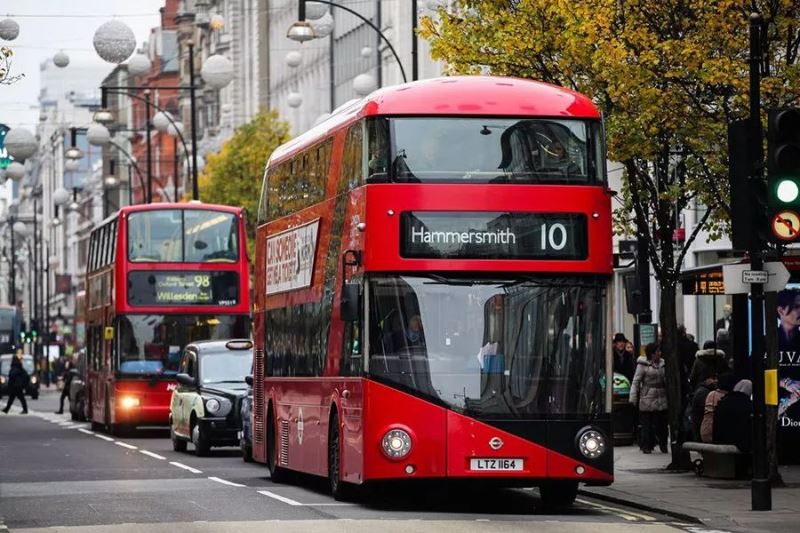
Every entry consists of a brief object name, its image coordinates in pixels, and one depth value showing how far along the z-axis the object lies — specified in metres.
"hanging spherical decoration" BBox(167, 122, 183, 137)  59.37
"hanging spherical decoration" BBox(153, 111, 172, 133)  60.87
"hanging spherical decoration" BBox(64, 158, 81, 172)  66.94
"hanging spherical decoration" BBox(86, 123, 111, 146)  52.62
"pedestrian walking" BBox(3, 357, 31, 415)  59.91
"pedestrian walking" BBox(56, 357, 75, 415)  59.88
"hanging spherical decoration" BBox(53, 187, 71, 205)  79.31
